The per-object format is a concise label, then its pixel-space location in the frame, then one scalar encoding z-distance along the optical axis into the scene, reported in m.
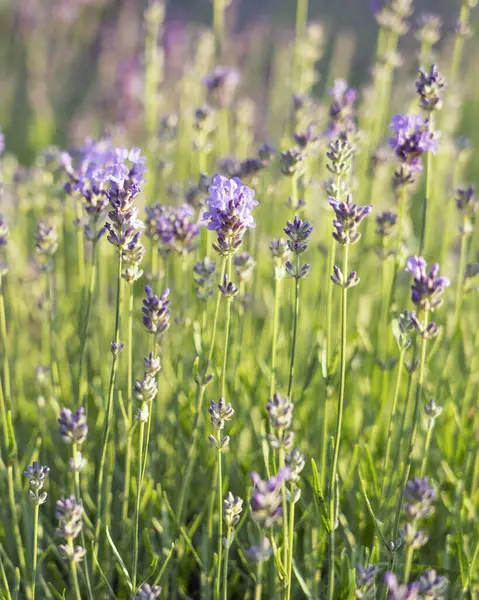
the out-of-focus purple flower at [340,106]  0.93
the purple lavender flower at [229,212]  0.80
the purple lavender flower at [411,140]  0.84
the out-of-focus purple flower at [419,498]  0.76
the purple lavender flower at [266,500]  0.75
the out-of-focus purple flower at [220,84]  1.00
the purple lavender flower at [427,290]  0.79
